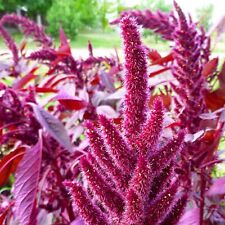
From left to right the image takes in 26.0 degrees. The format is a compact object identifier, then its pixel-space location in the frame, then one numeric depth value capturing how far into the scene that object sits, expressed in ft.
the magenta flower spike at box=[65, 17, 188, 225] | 1.22
